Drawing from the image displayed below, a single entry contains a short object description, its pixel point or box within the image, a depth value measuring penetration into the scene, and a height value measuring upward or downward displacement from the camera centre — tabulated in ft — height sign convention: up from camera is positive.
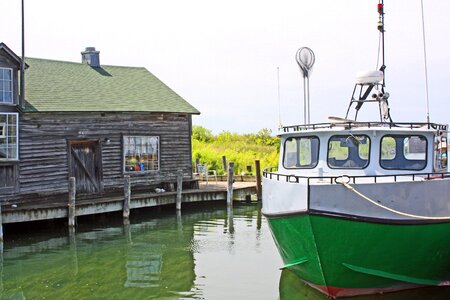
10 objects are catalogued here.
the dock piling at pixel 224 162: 108.88 +0.29
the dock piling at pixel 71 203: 64.34 -3.83
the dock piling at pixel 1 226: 59.34 -5.62
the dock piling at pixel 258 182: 87.88 -2.75
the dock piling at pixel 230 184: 82.41 -2.73
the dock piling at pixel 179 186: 78.55 -2.71
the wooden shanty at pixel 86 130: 68.03 +4.42
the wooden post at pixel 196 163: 108.64 +0.28
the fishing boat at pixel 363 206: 35.53 -2.58
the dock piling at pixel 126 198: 70.87 -3.78
